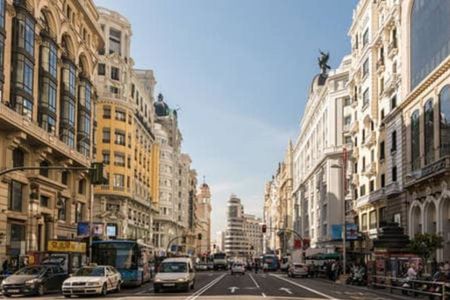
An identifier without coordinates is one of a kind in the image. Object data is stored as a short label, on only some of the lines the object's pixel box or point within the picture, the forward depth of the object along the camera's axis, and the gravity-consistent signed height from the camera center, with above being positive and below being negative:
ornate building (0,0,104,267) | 44.00 +8.39
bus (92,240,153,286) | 38.84 -1.67
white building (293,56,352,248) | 87.06 +10.97
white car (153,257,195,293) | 33.16 -2.33
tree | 39.19 -0.80
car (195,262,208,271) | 99.00 -5.53
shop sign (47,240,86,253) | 39.81 -1.08
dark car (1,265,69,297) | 30.06 -2.44
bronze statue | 114.15 +27.77
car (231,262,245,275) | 68.88 -3.96
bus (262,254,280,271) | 98.17 -4.75
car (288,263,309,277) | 66.26 -3.96
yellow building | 83.12 +11.95
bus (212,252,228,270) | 101.06 -4.78
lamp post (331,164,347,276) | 56.16 -2.10
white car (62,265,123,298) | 29.03 -2.34
